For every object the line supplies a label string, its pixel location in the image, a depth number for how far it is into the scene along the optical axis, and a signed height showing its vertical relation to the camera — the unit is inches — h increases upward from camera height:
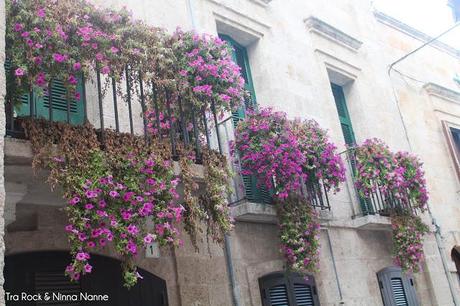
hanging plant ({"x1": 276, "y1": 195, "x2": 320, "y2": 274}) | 247.8 +46.5
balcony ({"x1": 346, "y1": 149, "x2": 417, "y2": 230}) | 312.5 +68.1
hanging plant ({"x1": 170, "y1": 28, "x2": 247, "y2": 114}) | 203.5 +99.3
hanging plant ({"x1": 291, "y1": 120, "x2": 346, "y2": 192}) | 266.2 +83.4
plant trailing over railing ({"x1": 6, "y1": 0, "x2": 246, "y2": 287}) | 150.9 +63.0
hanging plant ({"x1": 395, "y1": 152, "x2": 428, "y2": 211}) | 324.8 +78.5
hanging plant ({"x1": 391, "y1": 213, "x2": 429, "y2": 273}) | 310.5 +43.3
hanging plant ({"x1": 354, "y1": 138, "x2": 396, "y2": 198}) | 311.3 +85.0
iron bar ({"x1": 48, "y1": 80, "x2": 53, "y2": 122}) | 156.8 +73.0
